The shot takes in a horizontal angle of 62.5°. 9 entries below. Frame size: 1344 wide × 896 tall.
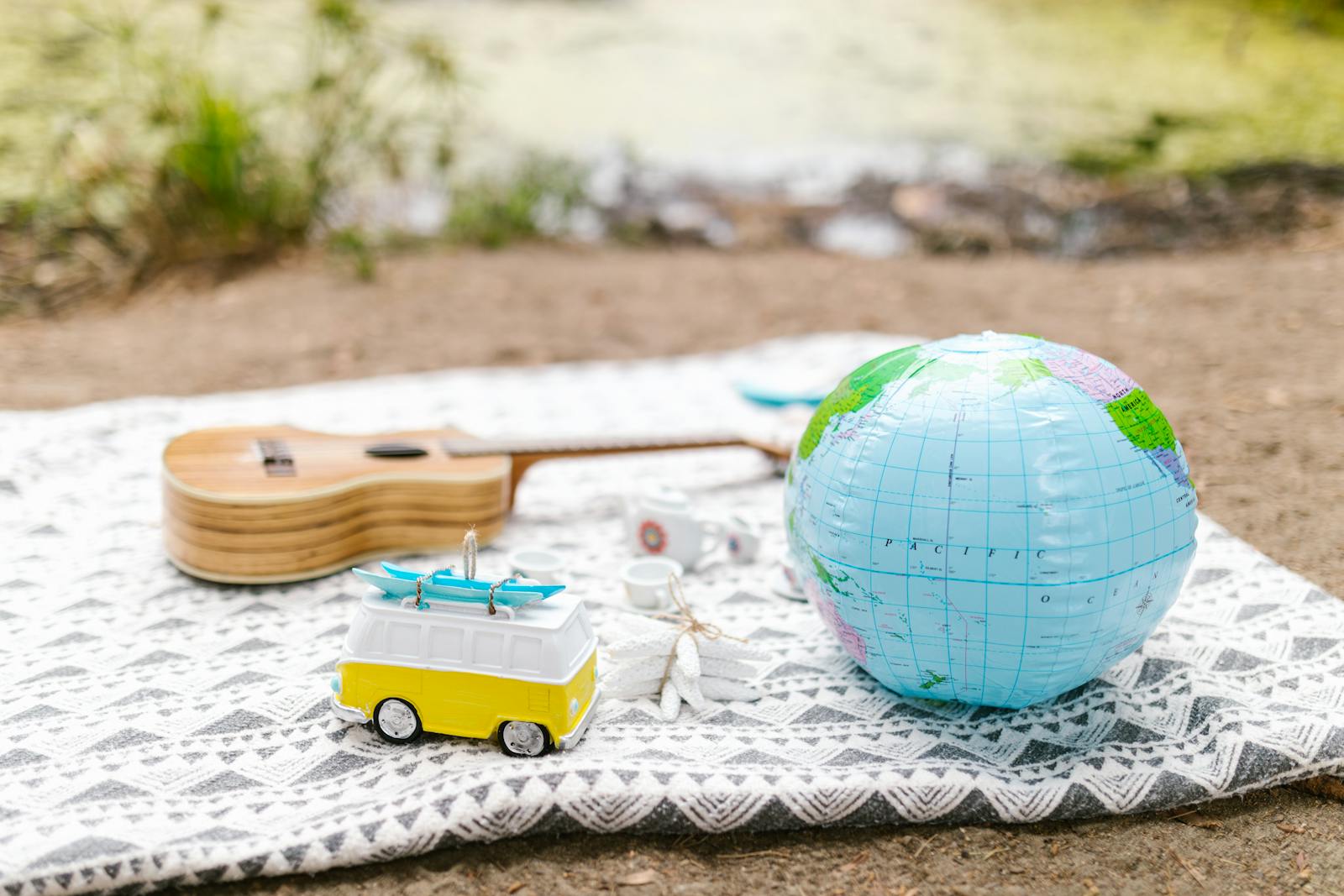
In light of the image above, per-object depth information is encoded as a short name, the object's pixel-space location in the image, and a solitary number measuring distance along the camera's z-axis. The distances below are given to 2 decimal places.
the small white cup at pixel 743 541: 2.13
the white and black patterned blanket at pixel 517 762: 1.36
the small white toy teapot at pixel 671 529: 2.10
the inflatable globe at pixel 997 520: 1.38
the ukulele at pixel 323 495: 1.97
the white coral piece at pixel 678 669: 1.61
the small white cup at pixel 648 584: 1.92
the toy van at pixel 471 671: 1.44
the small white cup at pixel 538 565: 2.00
